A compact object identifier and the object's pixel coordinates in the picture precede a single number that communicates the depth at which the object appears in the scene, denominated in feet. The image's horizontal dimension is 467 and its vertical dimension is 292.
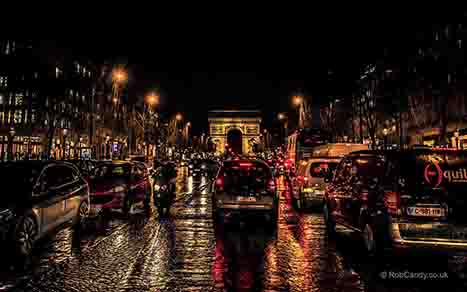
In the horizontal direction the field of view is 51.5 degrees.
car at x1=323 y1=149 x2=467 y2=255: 23.63
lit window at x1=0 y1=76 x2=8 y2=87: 175.32
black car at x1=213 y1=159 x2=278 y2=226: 39.70
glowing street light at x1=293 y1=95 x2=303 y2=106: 203.96
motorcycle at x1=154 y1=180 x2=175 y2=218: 50.83
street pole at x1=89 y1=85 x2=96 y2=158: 127.52
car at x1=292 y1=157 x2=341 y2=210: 53.57
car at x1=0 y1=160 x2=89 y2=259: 26.16
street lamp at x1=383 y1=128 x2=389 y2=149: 154.57
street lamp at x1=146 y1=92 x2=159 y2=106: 165.07
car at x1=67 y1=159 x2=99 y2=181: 81.32
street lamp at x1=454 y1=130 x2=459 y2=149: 111.86
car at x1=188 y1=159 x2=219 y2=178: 149.30
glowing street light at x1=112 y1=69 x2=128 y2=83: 131.13
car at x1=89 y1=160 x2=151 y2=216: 44.83
